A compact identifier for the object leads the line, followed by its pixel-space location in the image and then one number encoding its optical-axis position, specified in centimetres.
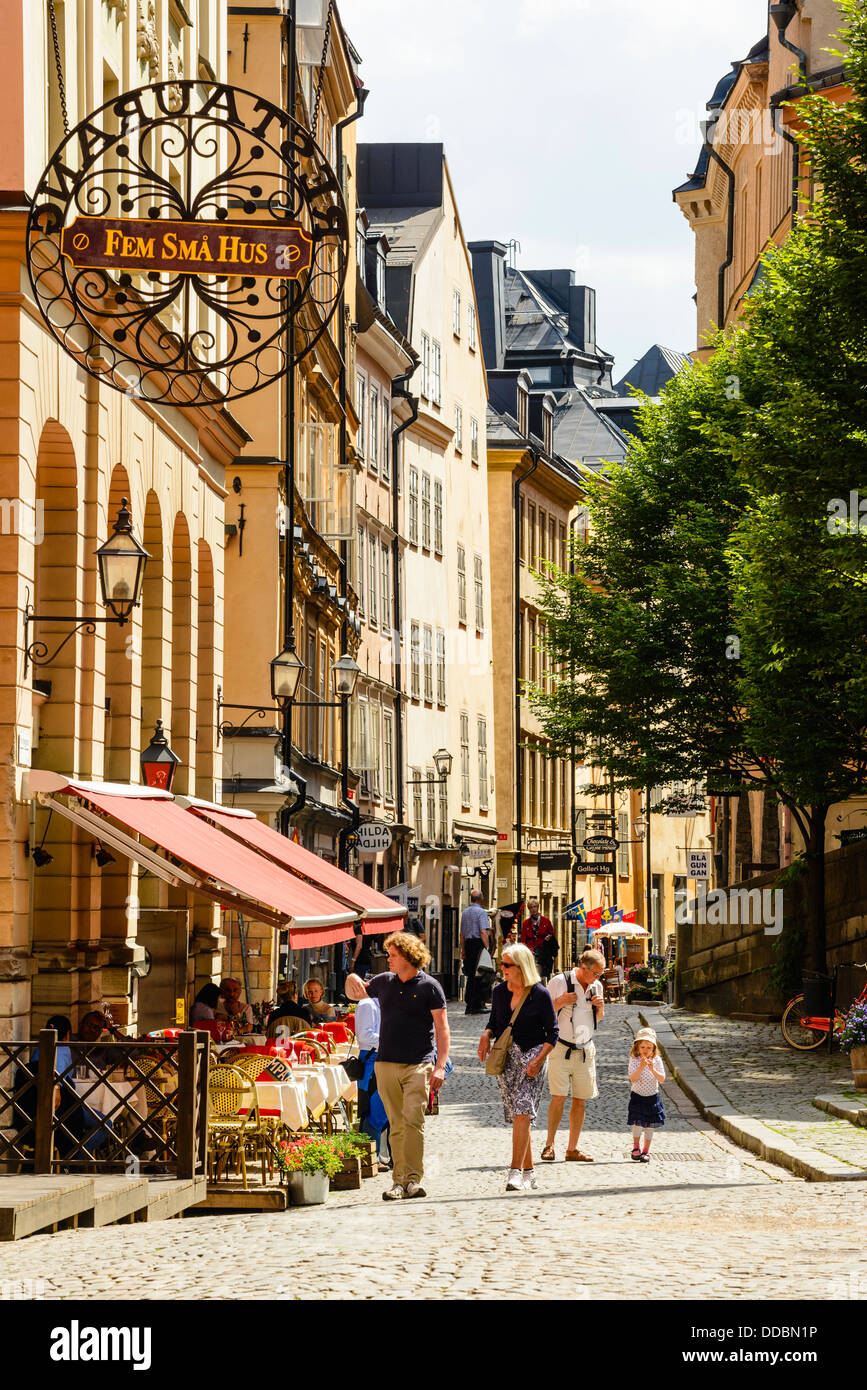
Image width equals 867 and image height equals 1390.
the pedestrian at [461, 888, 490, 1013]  3991
